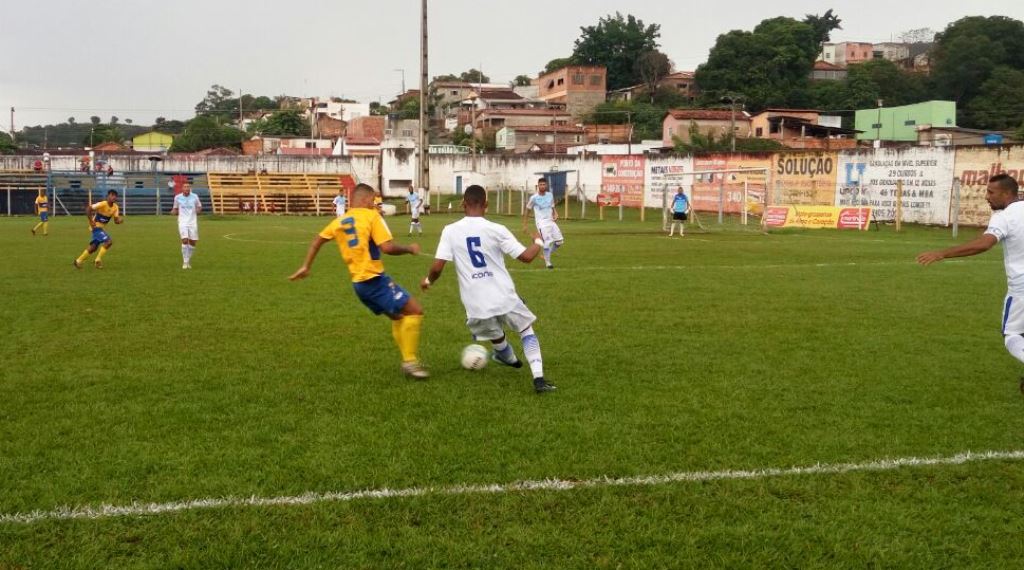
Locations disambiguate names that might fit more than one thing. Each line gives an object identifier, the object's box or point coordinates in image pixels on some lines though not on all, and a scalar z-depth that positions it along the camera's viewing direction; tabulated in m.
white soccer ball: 8.27
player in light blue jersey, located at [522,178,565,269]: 18.98
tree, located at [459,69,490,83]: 152.48
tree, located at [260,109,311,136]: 109.12
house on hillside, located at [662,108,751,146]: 75.19
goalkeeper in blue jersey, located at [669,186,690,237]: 29.02
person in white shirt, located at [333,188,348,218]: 34.53
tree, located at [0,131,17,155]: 83.62
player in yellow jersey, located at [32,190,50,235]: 29.28
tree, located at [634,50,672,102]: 109.12
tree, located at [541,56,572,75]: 117.61
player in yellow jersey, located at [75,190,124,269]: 18.34
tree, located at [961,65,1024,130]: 75.66
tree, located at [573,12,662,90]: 110.19
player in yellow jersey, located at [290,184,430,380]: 8.41
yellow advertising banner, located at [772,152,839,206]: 37.19
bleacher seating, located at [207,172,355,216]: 54.00
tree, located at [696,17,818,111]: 91.00
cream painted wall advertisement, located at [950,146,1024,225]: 30.31
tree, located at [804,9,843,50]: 125.06
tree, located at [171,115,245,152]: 98.25
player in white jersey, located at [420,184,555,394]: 7.82
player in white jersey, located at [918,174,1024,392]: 7.30
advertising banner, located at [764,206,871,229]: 32.25
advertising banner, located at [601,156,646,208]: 49.12
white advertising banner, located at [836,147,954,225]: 32.91
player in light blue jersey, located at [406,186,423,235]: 31.65
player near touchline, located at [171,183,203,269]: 18.53
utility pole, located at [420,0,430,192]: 47.91
